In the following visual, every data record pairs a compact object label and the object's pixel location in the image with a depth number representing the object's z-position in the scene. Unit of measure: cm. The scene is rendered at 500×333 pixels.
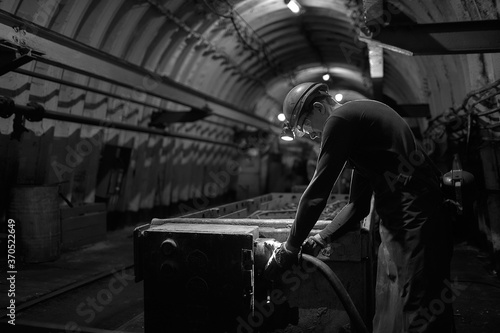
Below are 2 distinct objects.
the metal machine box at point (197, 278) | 220
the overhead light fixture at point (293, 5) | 761
